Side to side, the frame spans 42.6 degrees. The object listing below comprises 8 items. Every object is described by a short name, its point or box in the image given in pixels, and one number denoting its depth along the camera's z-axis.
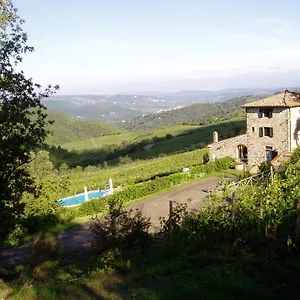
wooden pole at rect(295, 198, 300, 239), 8.56
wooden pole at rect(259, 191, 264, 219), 10.66
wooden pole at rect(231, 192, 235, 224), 10.70
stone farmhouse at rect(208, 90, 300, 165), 30.58
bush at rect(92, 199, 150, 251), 10.77
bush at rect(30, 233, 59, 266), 9.92
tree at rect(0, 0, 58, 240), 9.72
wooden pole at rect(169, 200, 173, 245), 11.10
